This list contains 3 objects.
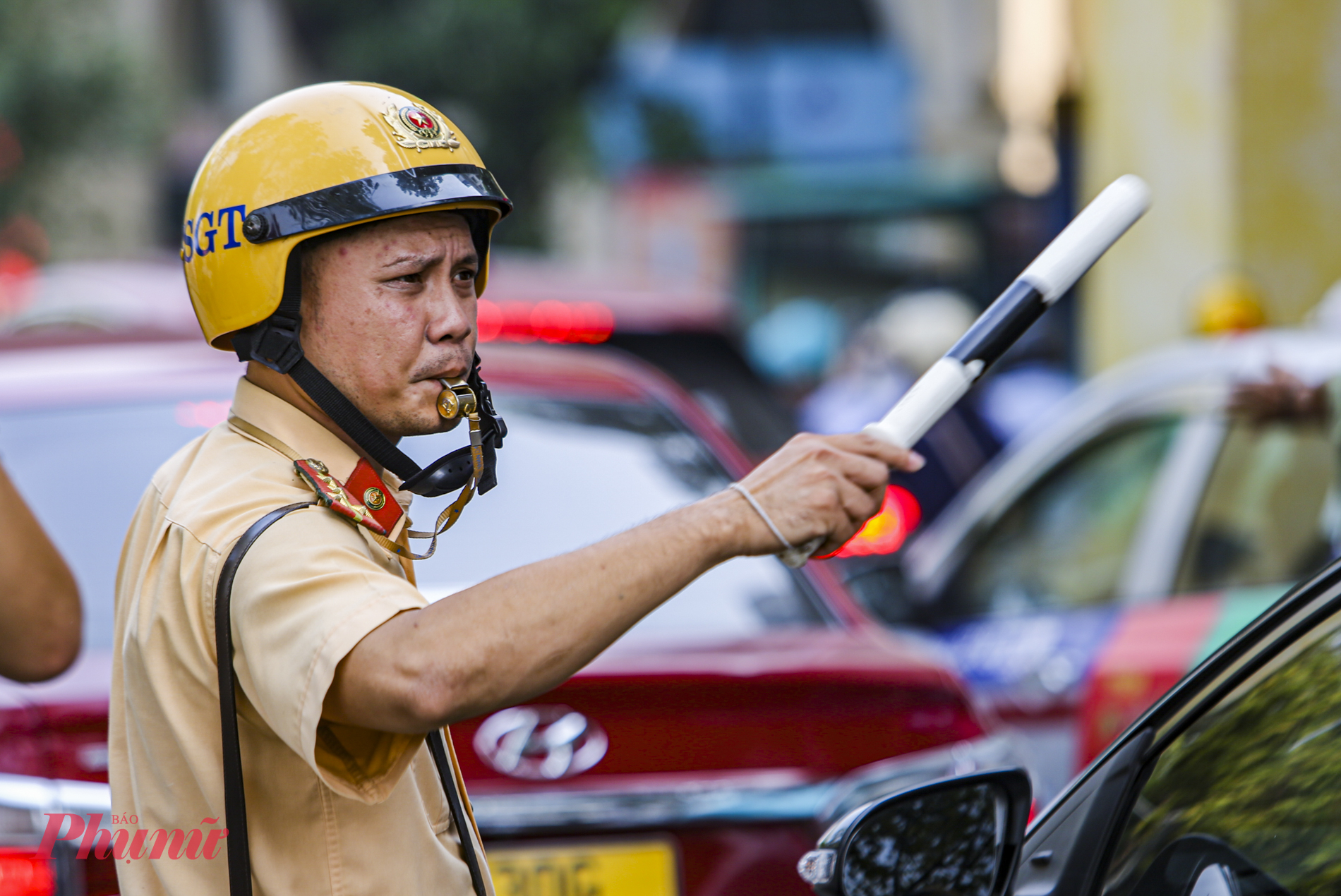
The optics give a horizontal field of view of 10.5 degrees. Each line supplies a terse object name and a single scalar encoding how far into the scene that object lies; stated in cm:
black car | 553
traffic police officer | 536
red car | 607
